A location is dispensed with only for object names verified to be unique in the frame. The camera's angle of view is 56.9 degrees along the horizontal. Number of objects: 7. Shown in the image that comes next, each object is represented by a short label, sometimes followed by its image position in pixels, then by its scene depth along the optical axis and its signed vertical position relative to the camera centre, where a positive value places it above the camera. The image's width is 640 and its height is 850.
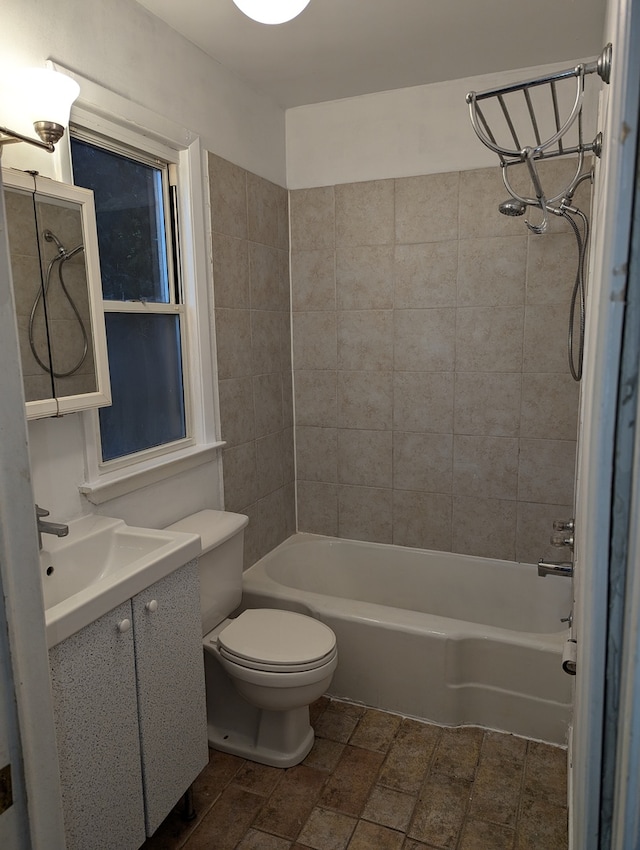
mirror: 1.55 +0.14
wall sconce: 1.48 +0.62
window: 1.96 +0.16
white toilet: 1.98 -1.08
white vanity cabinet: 1.36 -0.96
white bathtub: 2.22 -1.25
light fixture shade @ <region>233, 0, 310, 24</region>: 1.48 +0.82
